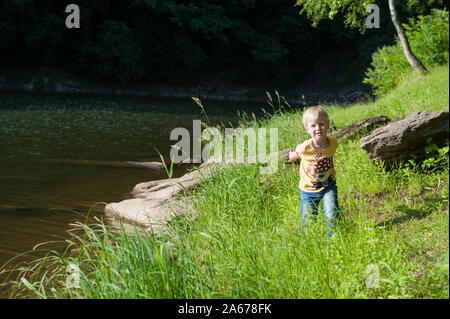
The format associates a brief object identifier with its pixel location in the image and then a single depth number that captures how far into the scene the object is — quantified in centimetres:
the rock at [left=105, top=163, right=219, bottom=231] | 658
